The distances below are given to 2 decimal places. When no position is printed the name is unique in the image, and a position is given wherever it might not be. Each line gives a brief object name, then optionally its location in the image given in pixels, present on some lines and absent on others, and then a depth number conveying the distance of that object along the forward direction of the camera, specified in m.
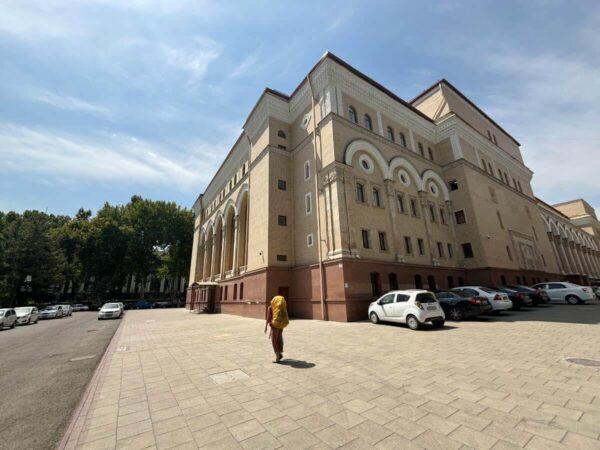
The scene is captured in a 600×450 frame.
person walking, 6.99
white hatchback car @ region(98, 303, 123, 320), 26.61
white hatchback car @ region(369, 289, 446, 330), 11.27
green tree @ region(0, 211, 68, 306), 38.34
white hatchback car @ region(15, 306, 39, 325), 23.11
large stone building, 17.95
